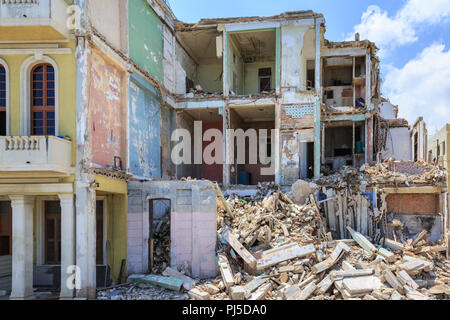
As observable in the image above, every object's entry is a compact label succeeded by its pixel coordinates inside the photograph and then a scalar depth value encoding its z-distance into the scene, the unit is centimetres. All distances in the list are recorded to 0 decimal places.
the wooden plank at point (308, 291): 1203
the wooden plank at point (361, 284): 1198
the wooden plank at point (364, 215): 1662
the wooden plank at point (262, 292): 1196
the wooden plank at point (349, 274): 1270
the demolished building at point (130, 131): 1195
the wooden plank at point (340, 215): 1650
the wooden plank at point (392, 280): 1212
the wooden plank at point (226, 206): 1609
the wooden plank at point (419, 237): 1624
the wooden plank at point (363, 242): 1466
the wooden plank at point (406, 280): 1245
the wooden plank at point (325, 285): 1234
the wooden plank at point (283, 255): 1359
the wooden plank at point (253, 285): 1234
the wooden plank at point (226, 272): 1263
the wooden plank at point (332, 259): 1329
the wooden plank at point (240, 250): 1353
